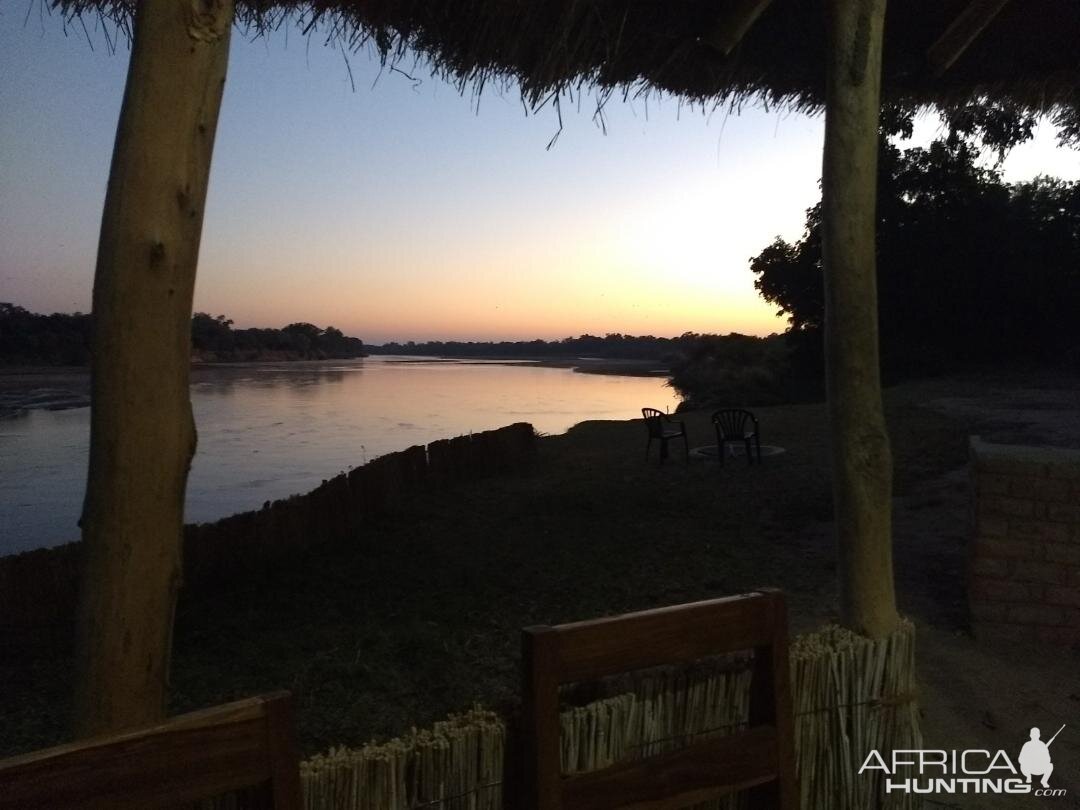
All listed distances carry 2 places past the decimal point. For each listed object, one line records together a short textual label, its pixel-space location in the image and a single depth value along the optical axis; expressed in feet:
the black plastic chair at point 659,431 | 34.94
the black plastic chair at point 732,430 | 33.32
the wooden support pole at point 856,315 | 9.44
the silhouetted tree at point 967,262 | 68.80
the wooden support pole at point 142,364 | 5.62
